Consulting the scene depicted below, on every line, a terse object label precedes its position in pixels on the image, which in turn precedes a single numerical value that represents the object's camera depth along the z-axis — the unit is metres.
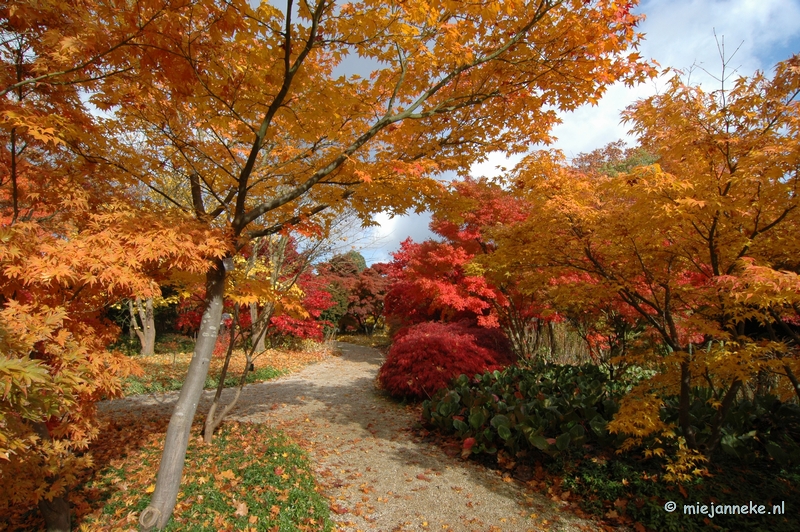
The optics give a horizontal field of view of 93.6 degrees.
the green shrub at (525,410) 4.52
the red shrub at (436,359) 7.05
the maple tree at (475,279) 8.64
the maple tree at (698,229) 3.15
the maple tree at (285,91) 2.85
